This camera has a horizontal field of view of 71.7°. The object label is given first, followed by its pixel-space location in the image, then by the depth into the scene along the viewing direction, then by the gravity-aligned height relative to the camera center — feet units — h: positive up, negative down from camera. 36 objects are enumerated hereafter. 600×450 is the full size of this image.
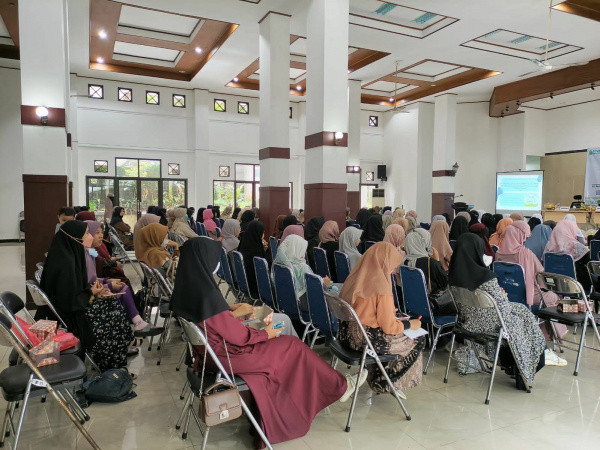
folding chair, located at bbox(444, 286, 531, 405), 10.53 -3.50
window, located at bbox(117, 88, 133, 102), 47.55 +10.92
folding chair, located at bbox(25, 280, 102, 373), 10.34 -2.75
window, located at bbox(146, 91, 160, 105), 48.90 +10.93
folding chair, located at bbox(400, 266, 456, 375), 12.04 -3.14
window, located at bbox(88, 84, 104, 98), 46.15 +11.02
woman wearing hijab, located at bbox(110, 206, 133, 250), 28.89 -2.57
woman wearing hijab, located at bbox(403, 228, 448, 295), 13.39 -2.19
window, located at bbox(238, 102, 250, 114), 53.42 +10.83
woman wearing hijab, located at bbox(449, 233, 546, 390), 10.80 -3.23
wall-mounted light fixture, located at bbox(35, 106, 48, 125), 19.54 +3.57
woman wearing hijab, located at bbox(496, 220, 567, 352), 13.82 -2.31
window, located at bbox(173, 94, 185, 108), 50.12 +10.89
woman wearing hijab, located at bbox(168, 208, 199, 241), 22.03 -1.89
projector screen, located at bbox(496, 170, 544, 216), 50.06 +0.41
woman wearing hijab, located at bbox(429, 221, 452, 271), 16.84 -1.97
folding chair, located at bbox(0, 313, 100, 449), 7.60 -3.61
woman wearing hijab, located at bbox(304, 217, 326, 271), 20.92 -1.96
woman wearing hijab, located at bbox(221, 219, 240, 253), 23.03 -2.28
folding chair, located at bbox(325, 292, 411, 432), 9.32 -3.76
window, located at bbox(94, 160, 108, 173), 46.96 +2.67
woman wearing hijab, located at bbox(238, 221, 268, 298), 17.17 -2.17
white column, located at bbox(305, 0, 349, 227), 23.77 +5.19
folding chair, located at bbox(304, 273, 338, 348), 11.12 -3.12
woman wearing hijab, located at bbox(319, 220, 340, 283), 19.43 -2.19
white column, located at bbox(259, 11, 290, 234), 29.22 +5.60
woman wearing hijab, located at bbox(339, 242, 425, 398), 9.76 -2.92
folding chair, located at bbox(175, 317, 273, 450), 7.97 -3.71
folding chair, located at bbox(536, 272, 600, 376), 12.08 -3.47
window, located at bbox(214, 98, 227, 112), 52.06 +10.78
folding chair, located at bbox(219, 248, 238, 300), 17.60 -3.52
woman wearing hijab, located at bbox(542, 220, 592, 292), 17.24 -2.04
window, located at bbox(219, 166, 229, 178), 52.80 +2.57
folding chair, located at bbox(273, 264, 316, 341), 12.60 -3.25
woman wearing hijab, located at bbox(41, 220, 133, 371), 11.08 -3.01
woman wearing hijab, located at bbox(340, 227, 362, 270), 17.92 -2.18
